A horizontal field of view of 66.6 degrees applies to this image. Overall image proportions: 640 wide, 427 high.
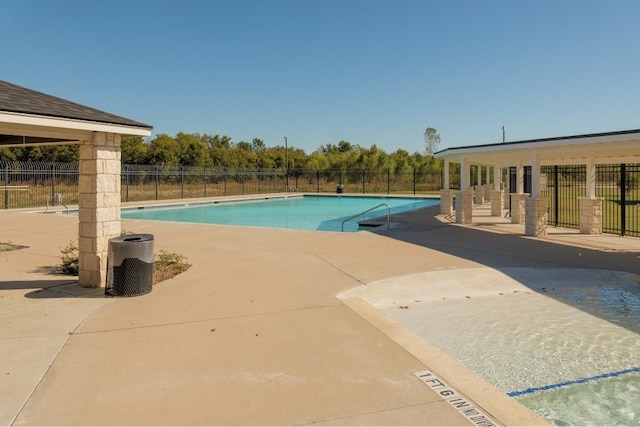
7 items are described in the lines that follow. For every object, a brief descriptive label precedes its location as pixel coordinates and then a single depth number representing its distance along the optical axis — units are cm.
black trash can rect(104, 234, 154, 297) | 683
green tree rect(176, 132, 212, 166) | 4825
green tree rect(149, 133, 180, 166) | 4603
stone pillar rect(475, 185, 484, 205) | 2955
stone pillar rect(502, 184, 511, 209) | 2674
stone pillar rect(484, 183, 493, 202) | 3162
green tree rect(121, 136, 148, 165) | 4569
